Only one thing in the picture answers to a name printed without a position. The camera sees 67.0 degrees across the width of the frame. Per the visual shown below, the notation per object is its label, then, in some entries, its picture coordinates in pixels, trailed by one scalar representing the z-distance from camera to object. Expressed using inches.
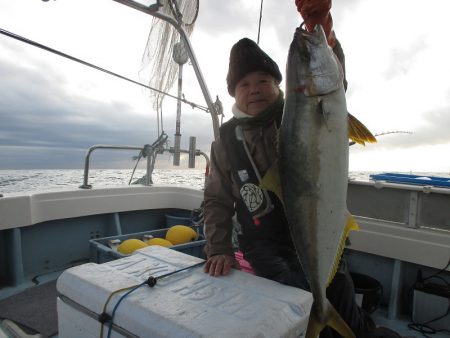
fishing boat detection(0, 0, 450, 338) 62.1
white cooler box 56.6
